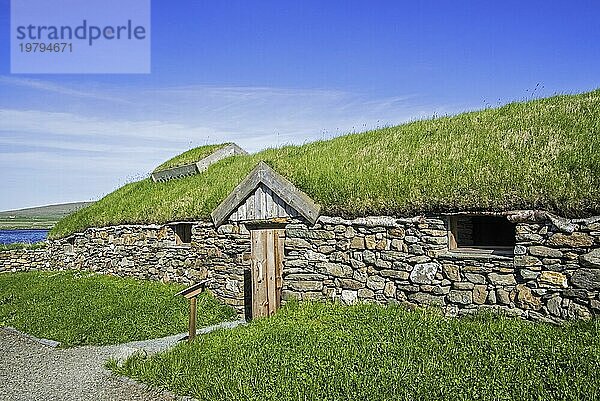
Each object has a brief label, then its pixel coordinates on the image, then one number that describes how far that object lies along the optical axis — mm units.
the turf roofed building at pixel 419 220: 8312
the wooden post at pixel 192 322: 9203
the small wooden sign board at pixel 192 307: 9195
